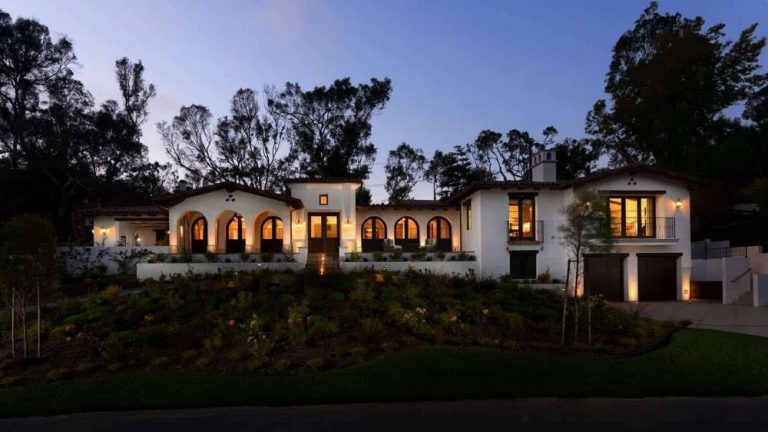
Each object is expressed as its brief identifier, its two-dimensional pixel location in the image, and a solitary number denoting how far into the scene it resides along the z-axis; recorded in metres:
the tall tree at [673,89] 25.95
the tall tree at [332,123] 35.47
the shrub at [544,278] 18.58
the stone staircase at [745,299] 17.19
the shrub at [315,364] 8.23
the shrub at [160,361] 8.60
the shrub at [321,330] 9.72
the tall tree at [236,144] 35.03
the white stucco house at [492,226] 18.89
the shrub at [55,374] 8.03
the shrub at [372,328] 10.02
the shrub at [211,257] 18.66
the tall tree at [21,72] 28.34
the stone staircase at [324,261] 18.22
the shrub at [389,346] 9.21
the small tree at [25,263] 9.37
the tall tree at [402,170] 43.62
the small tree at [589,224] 9.97
